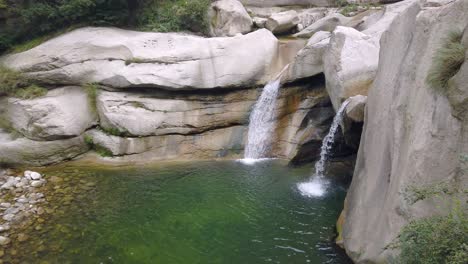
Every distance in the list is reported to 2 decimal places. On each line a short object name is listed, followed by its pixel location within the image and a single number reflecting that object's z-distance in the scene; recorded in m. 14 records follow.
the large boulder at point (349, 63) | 12.23
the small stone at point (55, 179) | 13.32
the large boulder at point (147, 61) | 15.42
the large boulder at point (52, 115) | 14.67
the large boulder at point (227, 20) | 20.00
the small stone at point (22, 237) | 9.93
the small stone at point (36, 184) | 13.00
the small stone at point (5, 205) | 11.73
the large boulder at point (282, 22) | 20.81
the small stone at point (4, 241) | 9.75
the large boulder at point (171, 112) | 15.27
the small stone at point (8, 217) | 10.94
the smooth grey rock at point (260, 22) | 21.20
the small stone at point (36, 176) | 13.44
